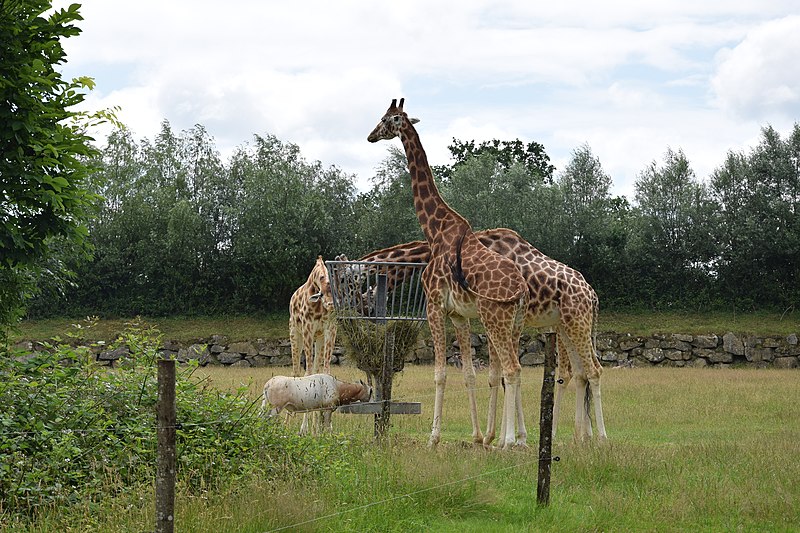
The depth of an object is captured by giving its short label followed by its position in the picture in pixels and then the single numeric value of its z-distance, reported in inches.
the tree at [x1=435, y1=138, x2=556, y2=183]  2261.3
